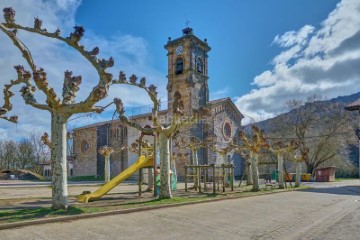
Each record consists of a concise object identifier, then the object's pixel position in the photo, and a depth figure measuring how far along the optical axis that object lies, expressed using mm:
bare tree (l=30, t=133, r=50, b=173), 63919
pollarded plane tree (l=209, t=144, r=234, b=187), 25125
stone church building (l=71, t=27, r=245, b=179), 40625
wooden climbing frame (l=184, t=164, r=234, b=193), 17773
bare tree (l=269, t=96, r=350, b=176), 42219
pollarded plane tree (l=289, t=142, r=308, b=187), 25031
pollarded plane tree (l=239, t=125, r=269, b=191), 19688
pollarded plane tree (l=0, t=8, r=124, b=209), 9656
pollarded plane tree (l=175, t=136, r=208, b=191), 23828
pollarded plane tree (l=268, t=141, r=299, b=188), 23634
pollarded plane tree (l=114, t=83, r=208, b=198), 13633
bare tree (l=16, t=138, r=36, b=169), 62969
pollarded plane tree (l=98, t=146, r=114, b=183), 27519
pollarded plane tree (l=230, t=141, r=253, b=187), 27761
